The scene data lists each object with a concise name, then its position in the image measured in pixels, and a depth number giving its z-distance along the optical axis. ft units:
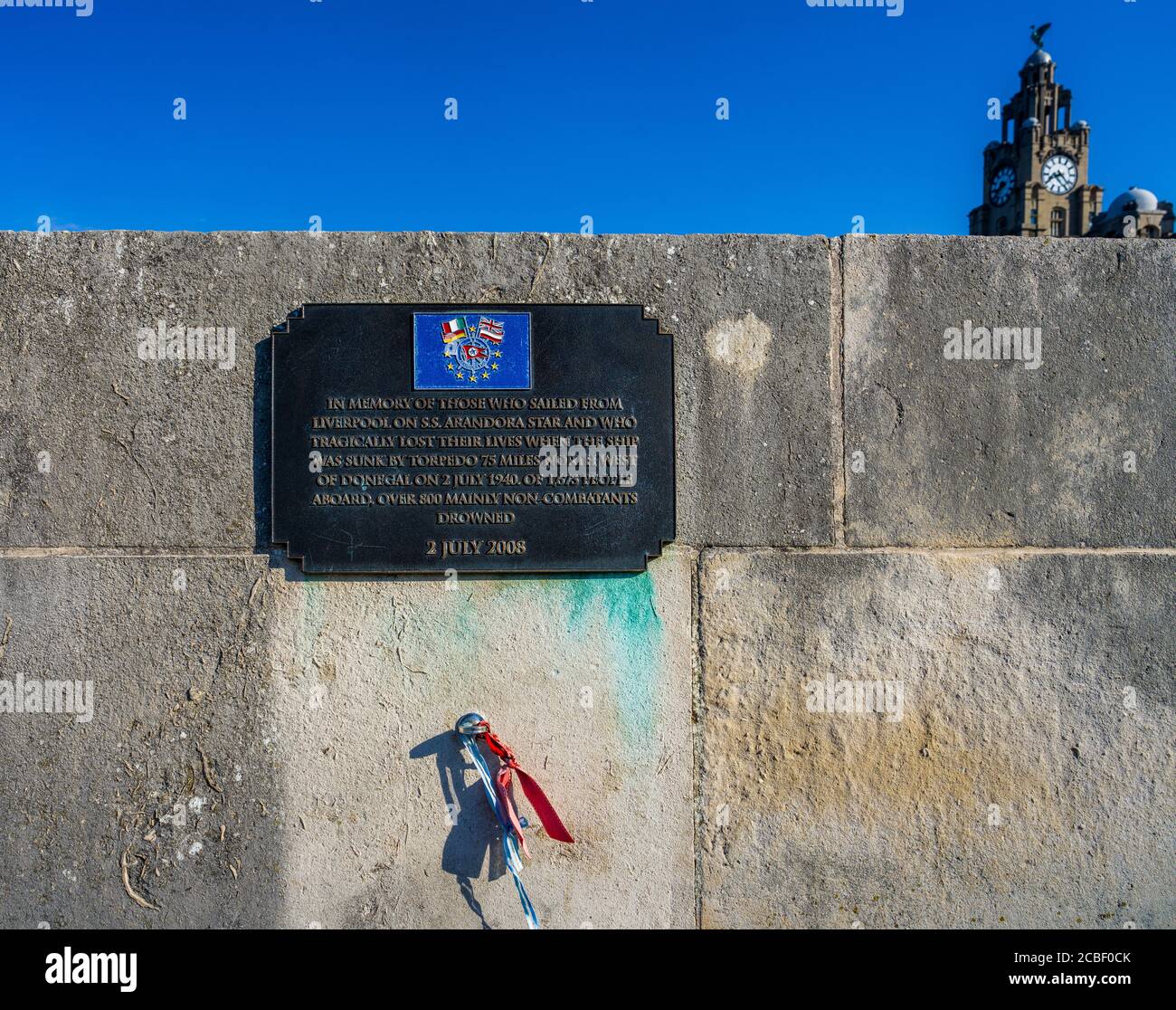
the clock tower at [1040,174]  144.36
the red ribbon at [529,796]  9.64
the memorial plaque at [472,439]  9.89
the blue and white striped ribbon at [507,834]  9.64
